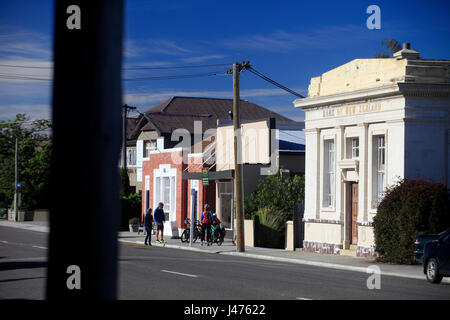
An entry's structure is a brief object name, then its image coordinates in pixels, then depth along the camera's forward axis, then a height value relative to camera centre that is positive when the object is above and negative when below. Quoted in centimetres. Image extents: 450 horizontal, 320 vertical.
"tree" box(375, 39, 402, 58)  7019 +1435
